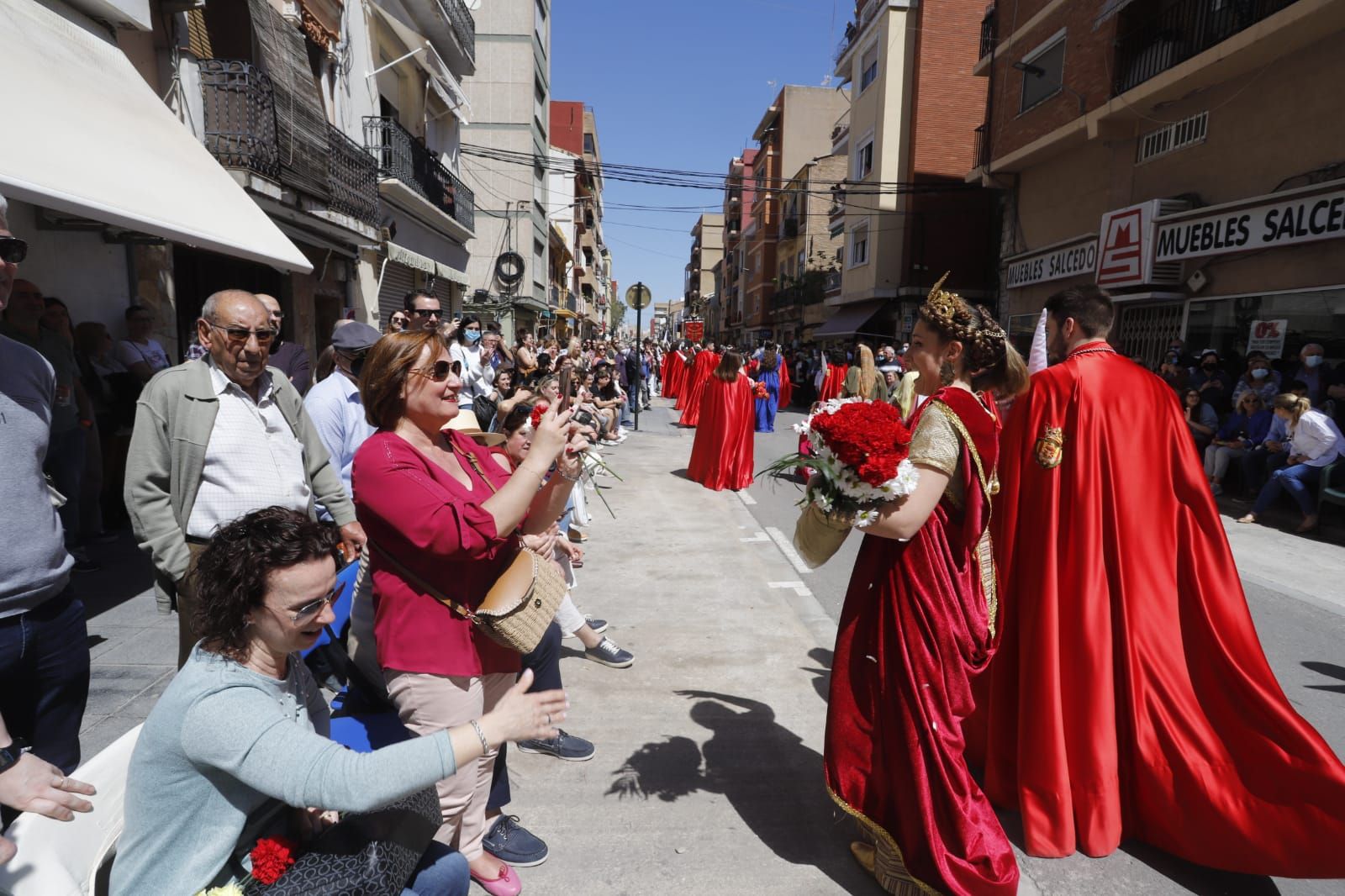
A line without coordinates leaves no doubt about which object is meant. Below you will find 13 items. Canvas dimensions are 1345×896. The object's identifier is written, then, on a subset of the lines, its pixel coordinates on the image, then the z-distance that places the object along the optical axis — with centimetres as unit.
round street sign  1520
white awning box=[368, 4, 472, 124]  1455
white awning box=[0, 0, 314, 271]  462
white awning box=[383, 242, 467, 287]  1483
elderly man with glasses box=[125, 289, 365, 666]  266
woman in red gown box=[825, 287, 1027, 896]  232
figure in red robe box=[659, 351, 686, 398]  2423
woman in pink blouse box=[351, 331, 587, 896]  209
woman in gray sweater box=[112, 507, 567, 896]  153
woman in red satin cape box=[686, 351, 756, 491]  991
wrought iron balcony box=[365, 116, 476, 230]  1401
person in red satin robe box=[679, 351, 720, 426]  1686
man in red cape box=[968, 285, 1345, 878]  265
